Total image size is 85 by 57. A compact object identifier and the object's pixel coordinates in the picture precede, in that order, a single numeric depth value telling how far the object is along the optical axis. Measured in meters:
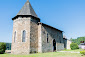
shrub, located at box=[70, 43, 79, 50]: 20.65
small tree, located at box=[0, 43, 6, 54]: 15.93
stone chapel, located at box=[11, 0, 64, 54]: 13.63
